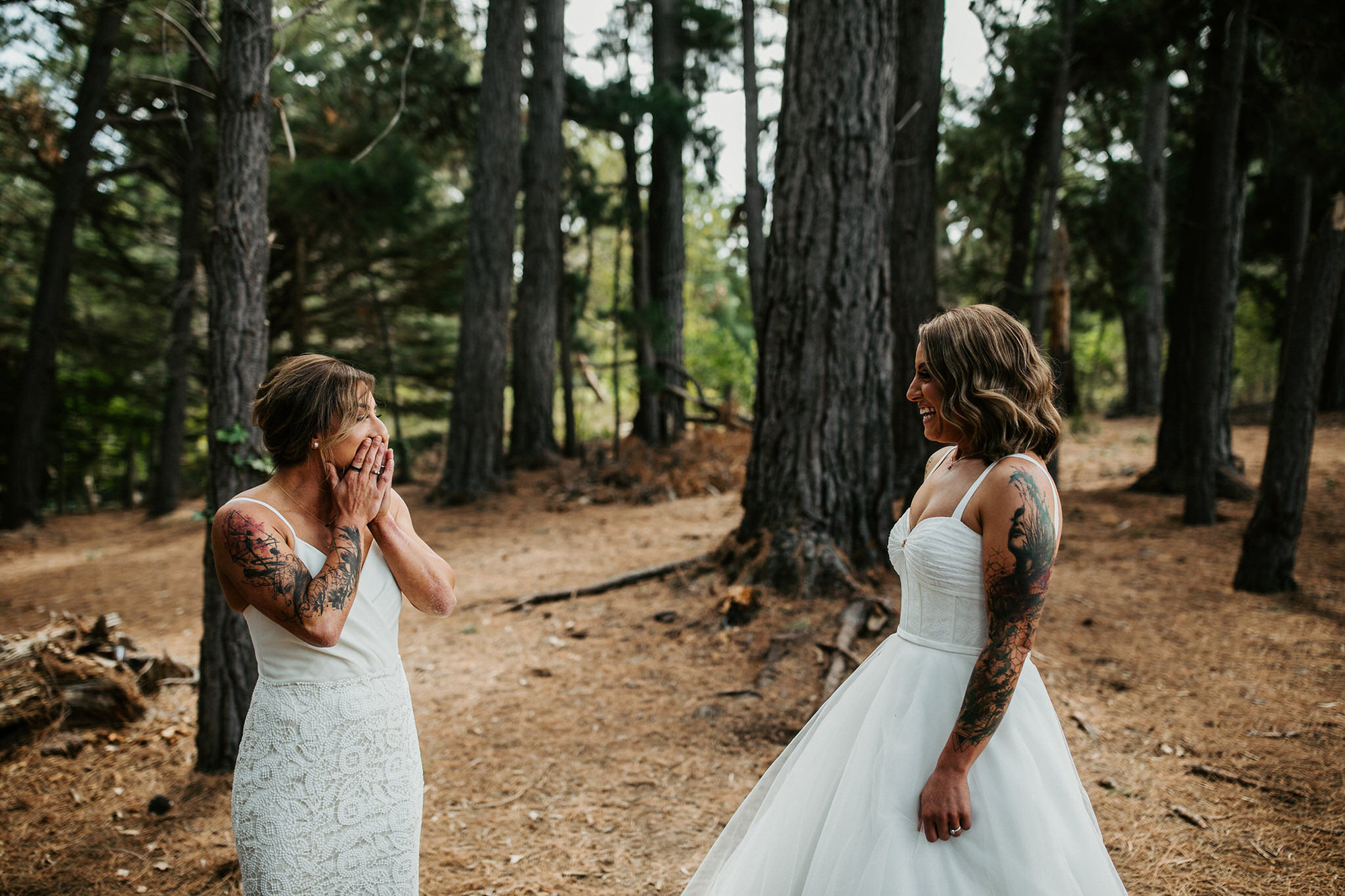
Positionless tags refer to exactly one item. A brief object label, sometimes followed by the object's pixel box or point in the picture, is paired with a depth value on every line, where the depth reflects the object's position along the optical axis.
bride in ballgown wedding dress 1.63
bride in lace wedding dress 1.72
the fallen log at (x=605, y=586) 6.42
